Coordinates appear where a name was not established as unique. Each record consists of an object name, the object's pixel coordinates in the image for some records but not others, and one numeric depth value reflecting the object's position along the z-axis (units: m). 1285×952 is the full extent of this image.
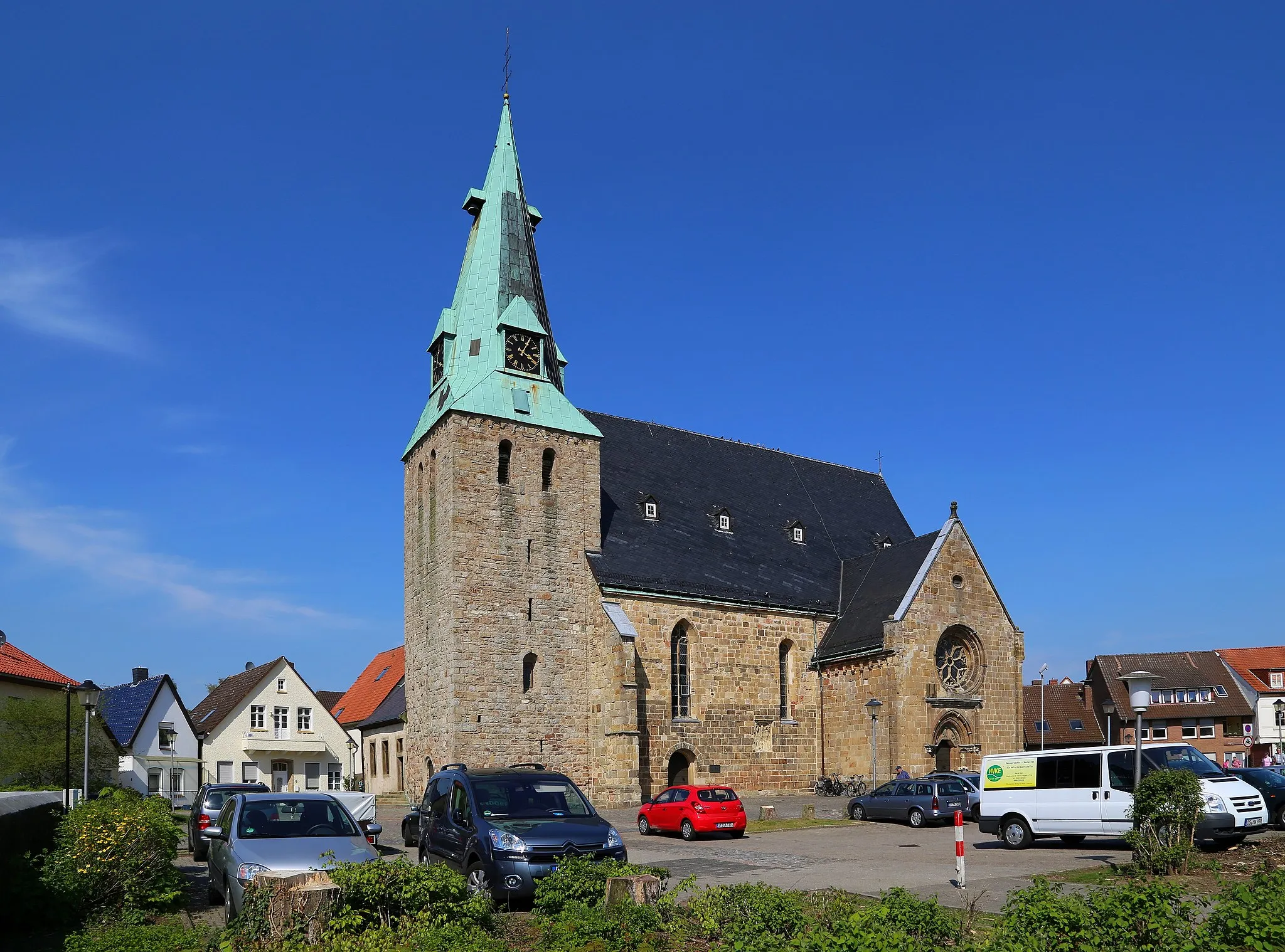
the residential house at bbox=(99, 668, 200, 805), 45.09
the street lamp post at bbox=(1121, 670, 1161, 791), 16.47
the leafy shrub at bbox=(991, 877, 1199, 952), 7.62
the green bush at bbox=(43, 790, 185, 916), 11.75
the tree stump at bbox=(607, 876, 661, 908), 10.24
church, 32.91
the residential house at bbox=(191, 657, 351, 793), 50.62
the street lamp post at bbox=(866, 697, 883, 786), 32.38
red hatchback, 23.80
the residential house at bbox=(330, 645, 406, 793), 53.47
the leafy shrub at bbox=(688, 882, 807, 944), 8.66
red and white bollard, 13.67
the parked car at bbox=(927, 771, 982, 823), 25.33
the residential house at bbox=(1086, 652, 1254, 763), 63.59
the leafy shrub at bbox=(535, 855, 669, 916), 10.52
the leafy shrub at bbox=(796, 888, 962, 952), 7.43
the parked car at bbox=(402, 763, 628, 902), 12.58
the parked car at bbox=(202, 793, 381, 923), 11.84
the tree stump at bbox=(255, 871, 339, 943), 8.82
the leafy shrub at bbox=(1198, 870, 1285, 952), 7.63
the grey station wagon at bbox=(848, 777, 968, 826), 25.42
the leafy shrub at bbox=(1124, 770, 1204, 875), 14.73
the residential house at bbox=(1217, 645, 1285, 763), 65.31
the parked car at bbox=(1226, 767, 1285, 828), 20.73
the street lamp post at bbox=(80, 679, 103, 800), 21.56
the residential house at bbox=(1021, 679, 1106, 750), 62.62
